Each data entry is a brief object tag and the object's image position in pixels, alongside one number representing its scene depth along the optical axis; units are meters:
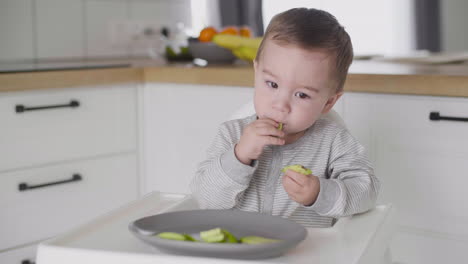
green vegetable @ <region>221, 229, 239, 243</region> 0.84
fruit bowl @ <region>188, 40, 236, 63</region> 2.24
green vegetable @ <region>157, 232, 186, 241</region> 0.83
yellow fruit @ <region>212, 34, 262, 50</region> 2.16
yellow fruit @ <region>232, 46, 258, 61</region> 2.18
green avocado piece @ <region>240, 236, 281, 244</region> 0.82
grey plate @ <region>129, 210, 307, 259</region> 0.79
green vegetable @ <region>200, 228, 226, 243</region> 0.83
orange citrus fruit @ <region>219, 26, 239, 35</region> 2.32
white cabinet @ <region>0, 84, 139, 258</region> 1.78
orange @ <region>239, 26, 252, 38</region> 2.37
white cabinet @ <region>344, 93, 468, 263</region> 1.56
